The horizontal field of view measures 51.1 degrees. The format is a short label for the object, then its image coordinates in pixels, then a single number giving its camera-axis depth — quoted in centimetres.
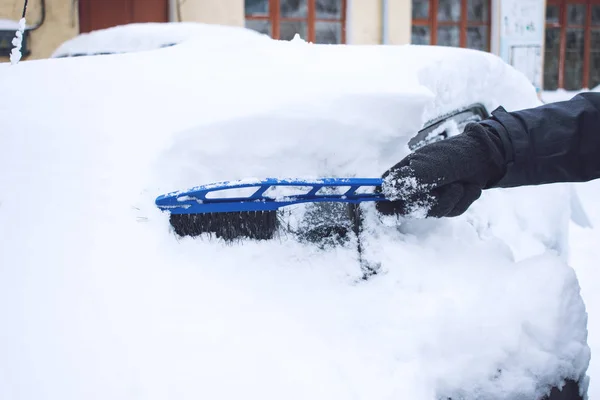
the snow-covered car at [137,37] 442
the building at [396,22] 779
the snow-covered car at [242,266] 122
